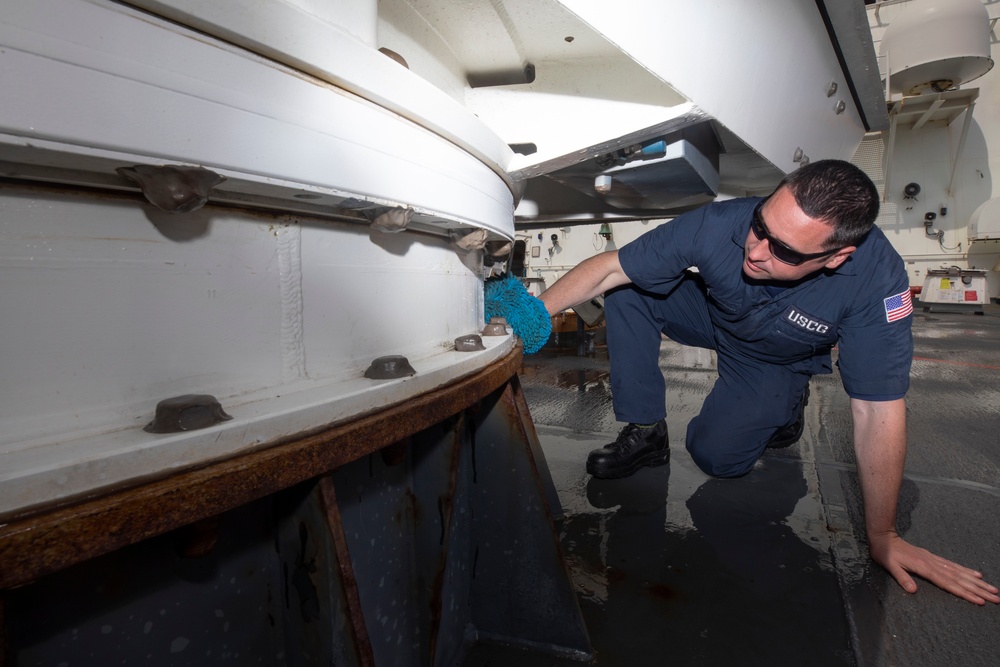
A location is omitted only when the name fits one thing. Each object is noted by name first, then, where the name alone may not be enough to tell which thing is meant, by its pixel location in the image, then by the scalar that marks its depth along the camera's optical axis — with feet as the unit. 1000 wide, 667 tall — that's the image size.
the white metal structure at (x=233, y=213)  1.27
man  3.77
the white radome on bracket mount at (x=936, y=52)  18.01
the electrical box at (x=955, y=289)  22.91
